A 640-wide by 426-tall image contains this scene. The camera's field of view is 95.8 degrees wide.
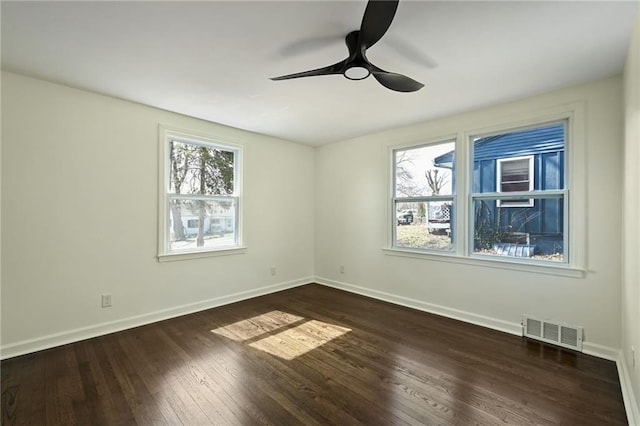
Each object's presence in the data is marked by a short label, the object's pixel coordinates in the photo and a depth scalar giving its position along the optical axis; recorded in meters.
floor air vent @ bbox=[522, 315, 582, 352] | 2.68
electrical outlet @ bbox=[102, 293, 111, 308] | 3.01
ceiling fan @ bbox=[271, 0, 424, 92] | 1.47
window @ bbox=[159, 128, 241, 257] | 3.54
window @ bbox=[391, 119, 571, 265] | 2.93
